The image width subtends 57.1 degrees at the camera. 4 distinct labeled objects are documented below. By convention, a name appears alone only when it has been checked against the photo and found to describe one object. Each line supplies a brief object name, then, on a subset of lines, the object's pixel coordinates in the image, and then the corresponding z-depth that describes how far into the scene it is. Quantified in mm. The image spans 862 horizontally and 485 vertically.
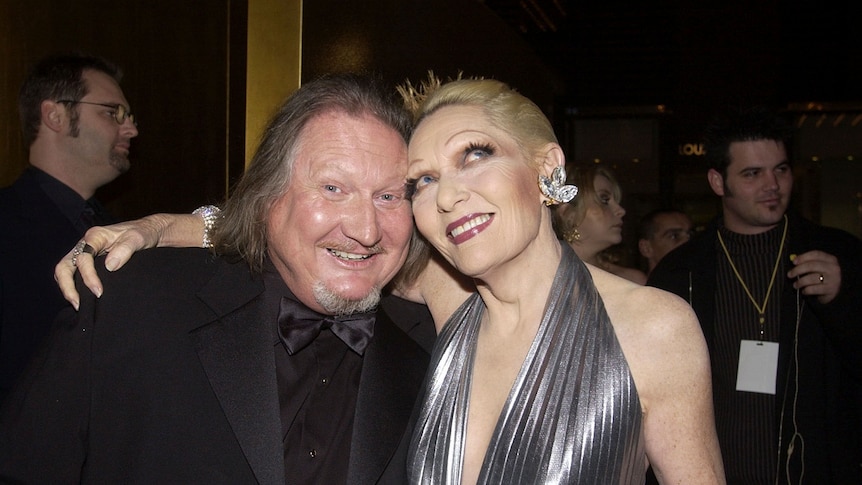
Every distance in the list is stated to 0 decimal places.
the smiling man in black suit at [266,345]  1686
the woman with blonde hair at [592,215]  3783
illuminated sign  8758
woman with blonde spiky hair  1562
